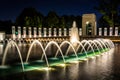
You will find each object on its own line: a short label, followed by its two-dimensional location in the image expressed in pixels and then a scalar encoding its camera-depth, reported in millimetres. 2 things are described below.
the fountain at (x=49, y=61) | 5561
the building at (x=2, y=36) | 20765
